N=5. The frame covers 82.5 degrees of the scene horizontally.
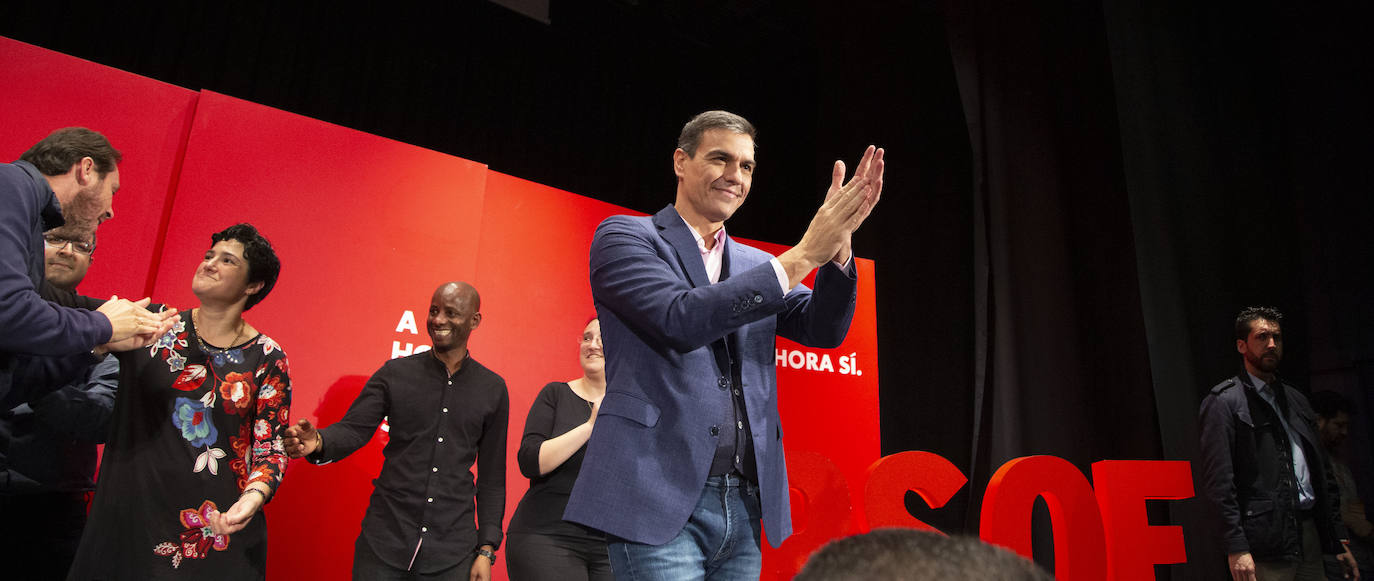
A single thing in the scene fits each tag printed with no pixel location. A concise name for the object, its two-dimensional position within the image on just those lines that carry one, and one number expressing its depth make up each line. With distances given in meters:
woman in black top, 2.97
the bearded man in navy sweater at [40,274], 1.82
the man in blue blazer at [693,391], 1.36
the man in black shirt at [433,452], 3.01
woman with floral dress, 2.37
